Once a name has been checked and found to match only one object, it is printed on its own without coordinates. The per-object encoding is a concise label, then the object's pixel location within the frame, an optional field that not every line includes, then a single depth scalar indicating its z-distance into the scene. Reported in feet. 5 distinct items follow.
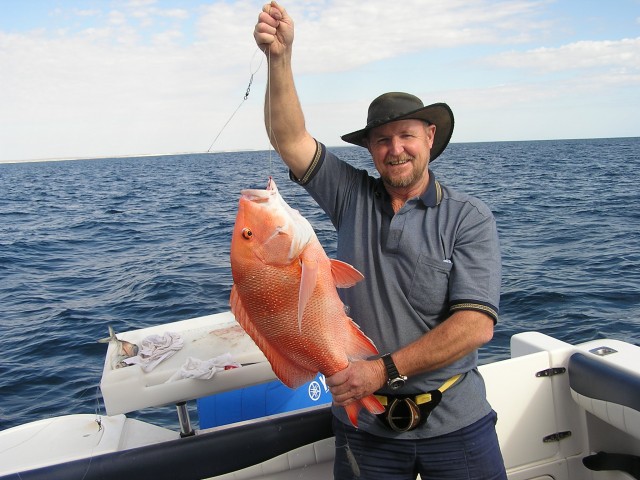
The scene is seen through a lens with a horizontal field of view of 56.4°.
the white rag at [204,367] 10.05
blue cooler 12.09
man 8.68
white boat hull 9.77
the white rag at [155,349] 10.27
